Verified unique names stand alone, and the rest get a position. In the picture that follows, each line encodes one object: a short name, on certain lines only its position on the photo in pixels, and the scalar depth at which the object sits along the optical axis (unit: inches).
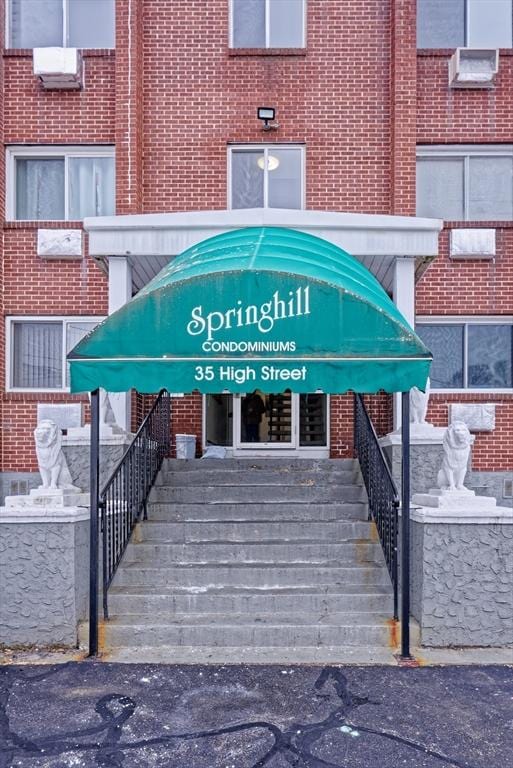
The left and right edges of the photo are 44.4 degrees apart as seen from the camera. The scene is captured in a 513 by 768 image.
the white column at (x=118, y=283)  303.6
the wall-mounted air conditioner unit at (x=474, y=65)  412.2
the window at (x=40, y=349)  415.5
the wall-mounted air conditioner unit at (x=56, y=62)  407.2
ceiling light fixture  426.0
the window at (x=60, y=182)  428.1
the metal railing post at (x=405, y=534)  213.6
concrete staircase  222.4
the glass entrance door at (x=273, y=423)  417.7
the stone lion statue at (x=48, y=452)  236.1
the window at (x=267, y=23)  430.6
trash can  396.8
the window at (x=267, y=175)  424.8
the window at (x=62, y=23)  432.1
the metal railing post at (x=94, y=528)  214.8
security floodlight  410.3
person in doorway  421.4
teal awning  200.2
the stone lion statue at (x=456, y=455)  235.1
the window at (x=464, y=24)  432.1
